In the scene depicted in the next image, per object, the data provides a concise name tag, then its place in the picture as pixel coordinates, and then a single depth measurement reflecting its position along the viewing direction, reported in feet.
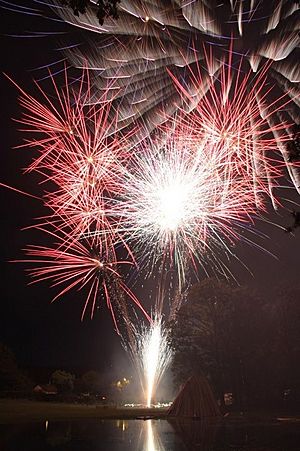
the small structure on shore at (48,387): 216.95
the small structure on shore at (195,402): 118.11
